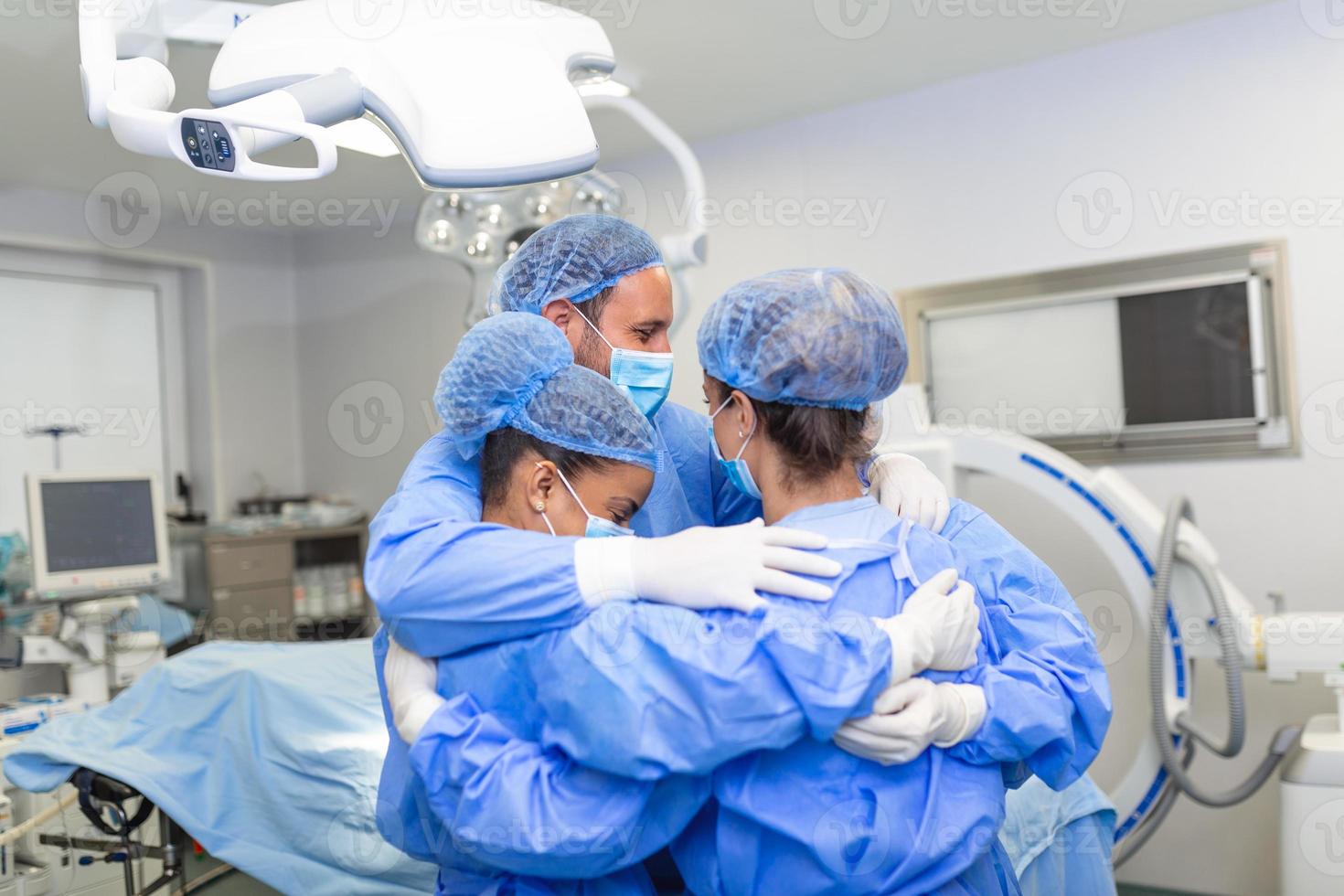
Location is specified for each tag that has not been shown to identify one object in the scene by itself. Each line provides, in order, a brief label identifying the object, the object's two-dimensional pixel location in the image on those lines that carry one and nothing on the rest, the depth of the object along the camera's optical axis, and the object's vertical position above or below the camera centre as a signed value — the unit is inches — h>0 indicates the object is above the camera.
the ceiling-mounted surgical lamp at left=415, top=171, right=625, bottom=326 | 130.9 +30.5
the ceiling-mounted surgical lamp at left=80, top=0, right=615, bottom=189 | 49.4 +18.2
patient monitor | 137.6 -11.5
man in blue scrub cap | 44.6 -3.7
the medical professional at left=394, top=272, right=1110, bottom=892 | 43.1 -11.6
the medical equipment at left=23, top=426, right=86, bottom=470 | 159.2 +8.1
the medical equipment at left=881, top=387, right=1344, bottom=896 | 103.0 -17.3
